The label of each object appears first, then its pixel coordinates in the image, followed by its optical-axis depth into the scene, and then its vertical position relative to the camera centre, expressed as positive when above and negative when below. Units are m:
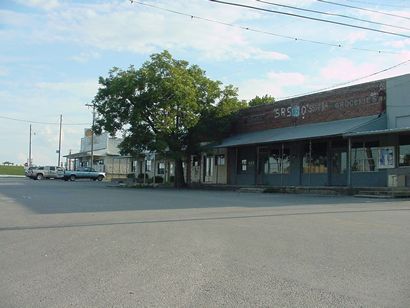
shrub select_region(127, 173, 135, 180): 49.57 -0.51
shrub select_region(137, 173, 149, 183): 47.34 -0.65
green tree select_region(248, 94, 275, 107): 51.25 +7.57
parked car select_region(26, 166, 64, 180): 58.44 -0.30
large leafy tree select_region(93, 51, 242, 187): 34.91 +4.83
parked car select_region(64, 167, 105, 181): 57.81 -0.45
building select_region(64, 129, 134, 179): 68.49 +1.96
